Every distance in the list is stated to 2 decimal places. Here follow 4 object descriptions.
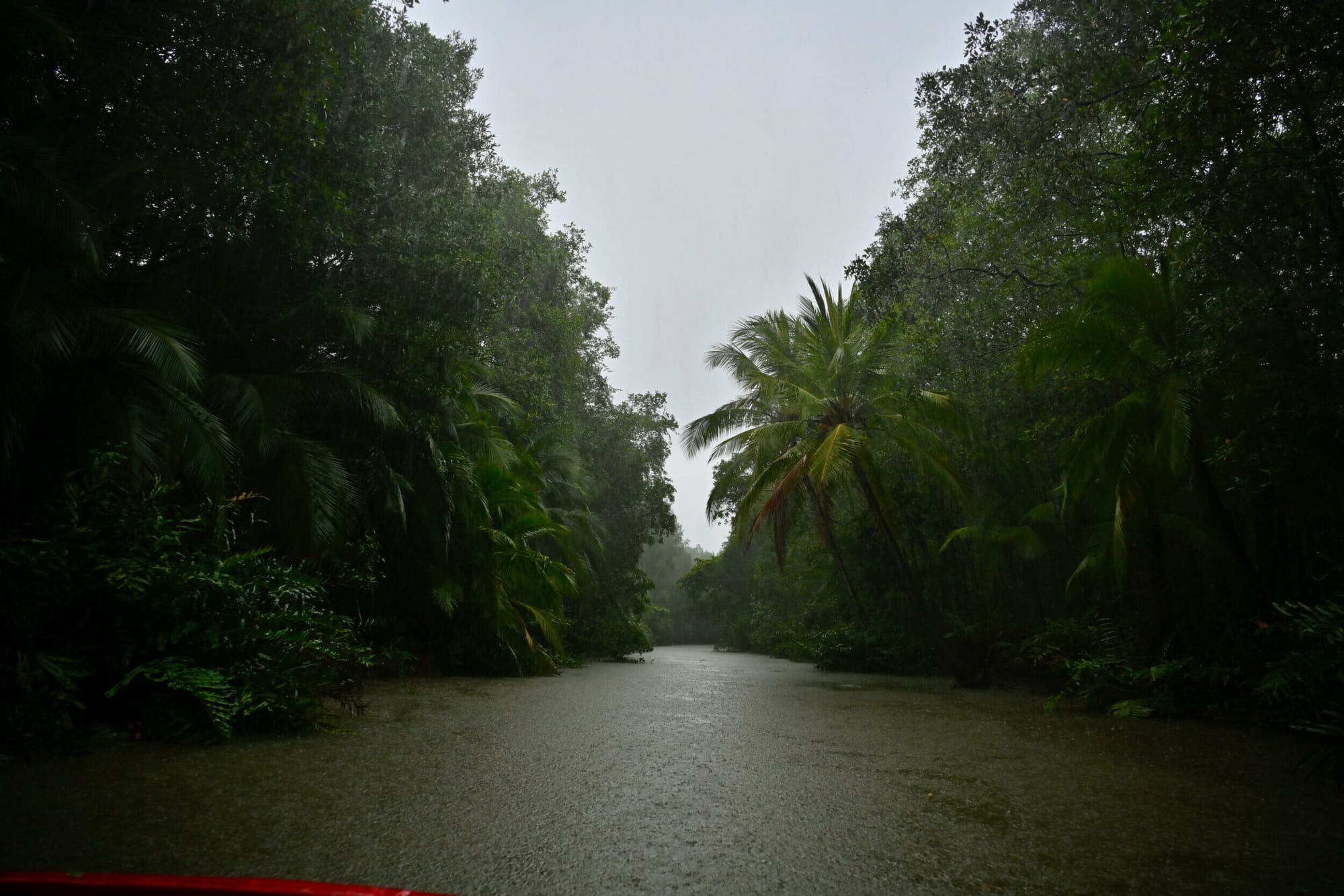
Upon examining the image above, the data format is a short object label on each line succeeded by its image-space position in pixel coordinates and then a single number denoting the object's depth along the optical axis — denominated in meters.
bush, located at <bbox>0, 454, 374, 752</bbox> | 3.71
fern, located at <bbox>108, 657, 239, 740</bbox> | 3.93
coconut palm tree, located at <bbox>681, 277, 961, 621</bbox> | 11.22
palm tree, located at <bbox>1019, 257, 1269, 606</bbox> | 6.54
